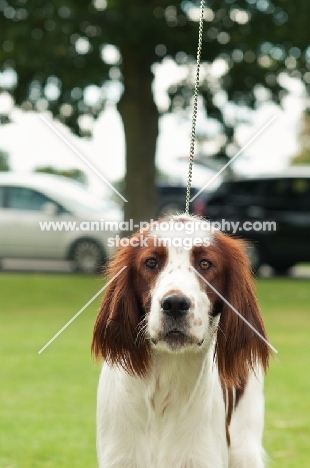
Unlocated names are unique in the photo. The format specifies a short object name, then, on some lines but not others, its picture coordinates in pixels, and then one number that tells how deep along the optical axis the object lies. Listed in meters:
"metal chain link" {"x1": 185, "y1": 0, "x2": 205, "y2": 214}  6.41
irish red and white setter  5.93
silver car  29.40
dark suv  29.30
